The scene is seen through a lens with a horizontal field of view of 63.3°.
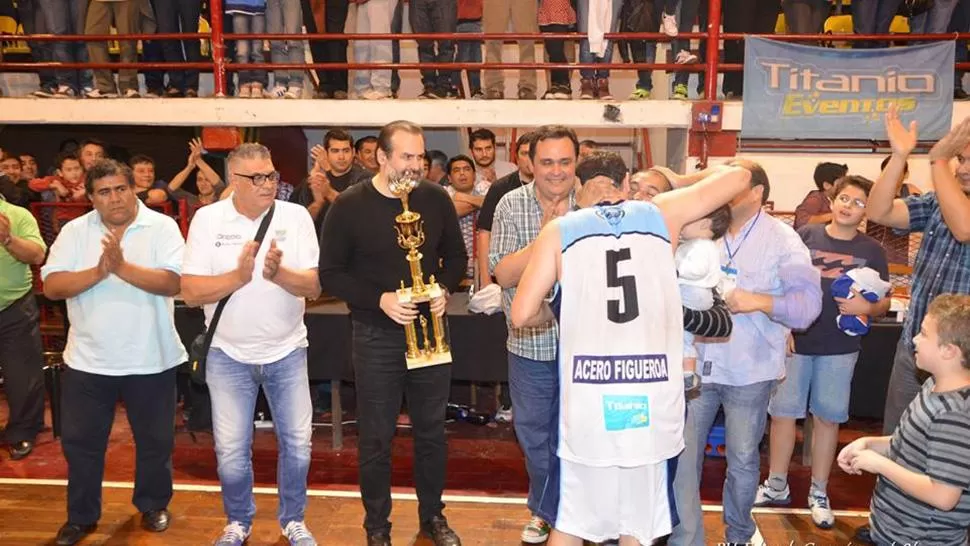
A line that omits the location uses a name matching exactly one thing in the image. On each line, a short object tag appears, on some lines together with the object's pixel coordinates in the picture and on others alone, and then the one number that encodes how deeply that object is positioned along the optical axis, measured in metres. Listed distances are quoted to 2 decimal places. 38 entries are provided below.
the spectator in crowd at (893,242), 7.07
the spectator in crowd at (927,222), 3.36
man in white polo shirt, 3.67
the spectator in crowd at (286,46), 8.26
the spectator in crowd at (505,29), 8.27
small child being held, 2.86
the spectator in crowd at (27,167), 7.97
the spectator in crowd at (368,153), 7.38
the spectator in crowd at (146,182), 7.26
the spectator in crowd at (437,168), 7.44
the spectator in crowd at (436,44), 8.17
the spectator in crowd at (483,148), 7.12
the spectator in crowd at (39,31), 8.73
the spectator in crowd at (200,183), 7.47
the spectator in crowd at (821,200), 6.16
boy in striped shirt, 2.69
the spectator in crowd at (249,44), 8.23
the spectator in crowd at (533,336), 3.56
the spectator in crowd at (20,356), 5.24
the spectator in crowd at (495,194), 4.34
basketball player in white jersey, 2.53
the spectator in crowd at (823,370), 4.44
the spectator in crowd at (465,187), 6.82
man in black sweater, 3.60
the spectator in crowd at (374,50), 8.52
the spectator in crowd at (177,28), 8.48
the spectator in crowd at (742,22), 8.02
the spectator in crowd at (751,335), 3.42
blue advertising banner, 7.59
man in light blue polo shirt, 3.94
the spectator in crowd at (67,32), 8.56
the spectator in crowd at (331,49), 8.44
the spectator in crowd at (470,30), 8.45
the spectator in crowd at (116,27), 8.48
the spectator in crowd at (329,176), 5.86
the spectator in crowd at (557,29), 8.20
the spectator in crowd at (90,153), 7.20
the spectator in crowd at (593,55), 7.99
